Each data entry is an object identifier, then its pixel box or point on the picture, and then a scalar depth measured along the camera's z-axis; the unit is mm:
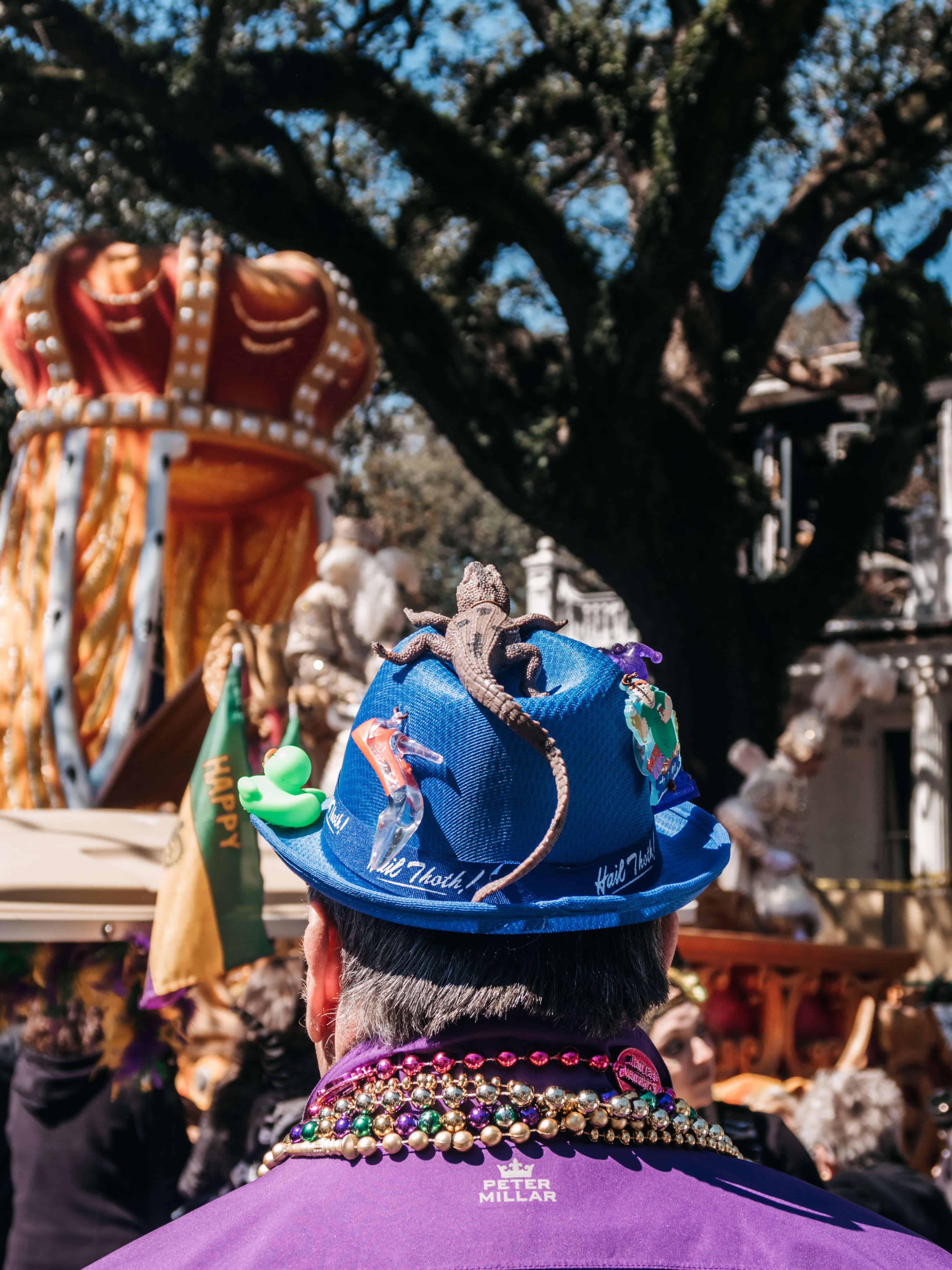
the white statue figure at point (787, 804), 7832
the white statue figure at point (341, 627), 6172
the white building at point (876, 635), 16938
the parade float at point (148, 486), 6707
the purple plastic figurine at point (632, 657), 1555
